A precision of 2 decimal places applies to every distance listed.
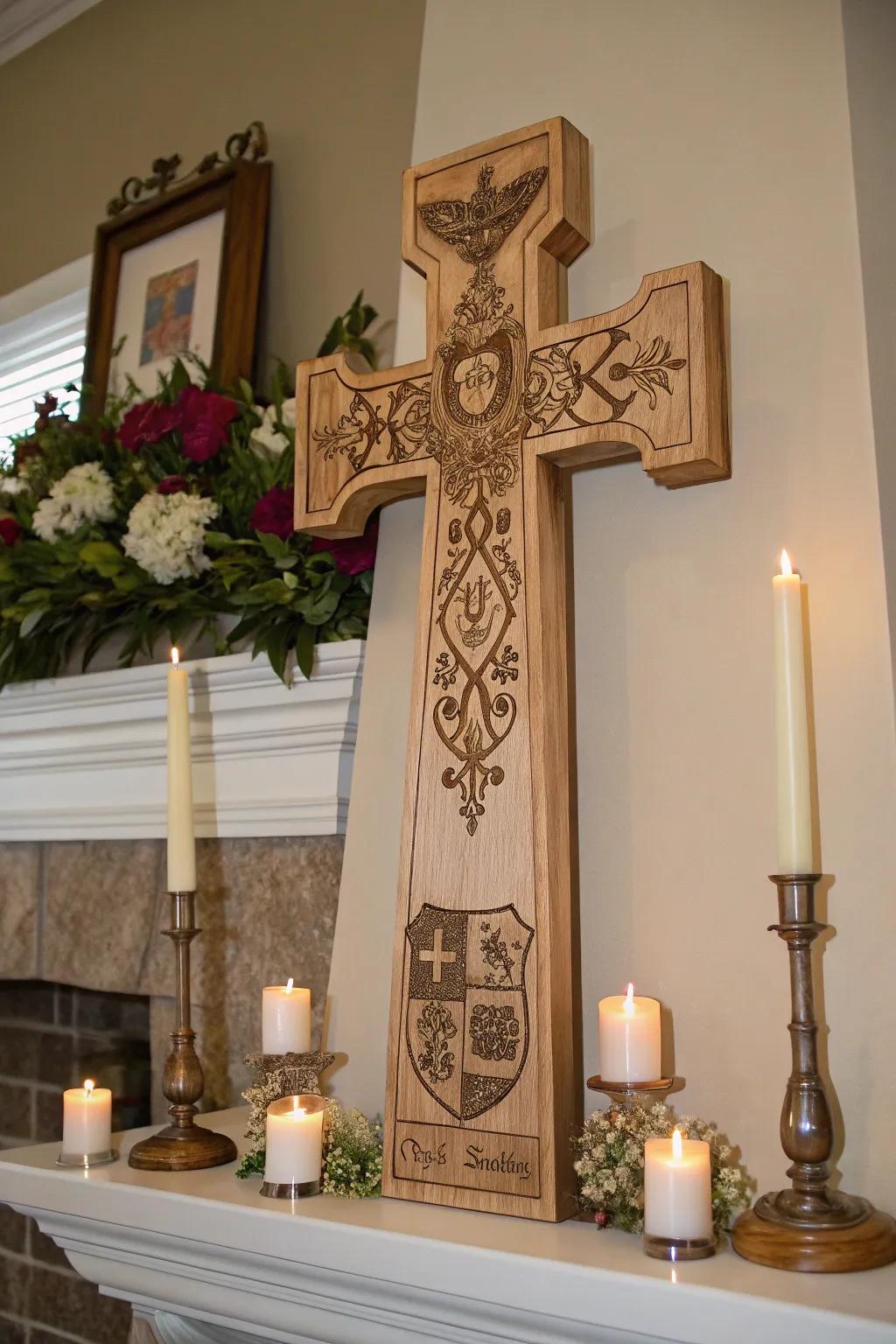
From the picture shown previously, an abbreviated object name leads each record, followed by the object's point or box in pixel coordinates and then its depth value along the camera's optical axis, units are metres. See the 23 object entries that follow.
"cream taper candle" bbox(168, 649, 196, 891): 1.33
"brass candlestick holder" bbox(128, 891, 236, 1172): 1.26
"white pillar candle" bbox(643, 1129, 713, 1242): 0.93
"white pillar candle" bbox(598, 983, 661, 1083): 1.02
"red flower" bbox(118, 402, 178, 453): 1.86
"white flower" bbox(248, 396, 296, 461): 1.76
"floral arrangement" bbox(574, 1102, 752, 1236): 0.99
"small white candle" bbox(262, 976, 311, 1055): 1.24
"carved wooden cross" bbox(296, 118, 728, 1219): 1.09
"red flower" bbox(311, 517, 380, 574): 1.50
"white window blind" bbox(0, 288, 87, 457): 2.48
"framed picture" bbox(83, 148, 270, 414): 2.02
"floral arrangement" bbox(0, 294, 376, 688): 1.62
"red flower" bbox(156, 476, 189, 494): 1.80
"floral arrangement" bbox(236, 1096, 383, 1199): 1.14
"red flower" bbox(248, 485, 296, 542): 1.62
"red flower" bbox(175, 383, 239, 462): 1.80
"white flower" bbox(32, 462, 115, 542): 1.88
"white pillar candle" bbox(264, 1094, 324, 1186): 1.14
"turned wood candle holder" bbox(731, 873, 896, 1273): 0.89
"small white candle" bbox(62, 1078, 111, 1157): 1.31
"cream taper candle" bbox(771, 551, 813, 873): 0.95
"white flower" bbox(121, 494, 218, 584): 1.74
